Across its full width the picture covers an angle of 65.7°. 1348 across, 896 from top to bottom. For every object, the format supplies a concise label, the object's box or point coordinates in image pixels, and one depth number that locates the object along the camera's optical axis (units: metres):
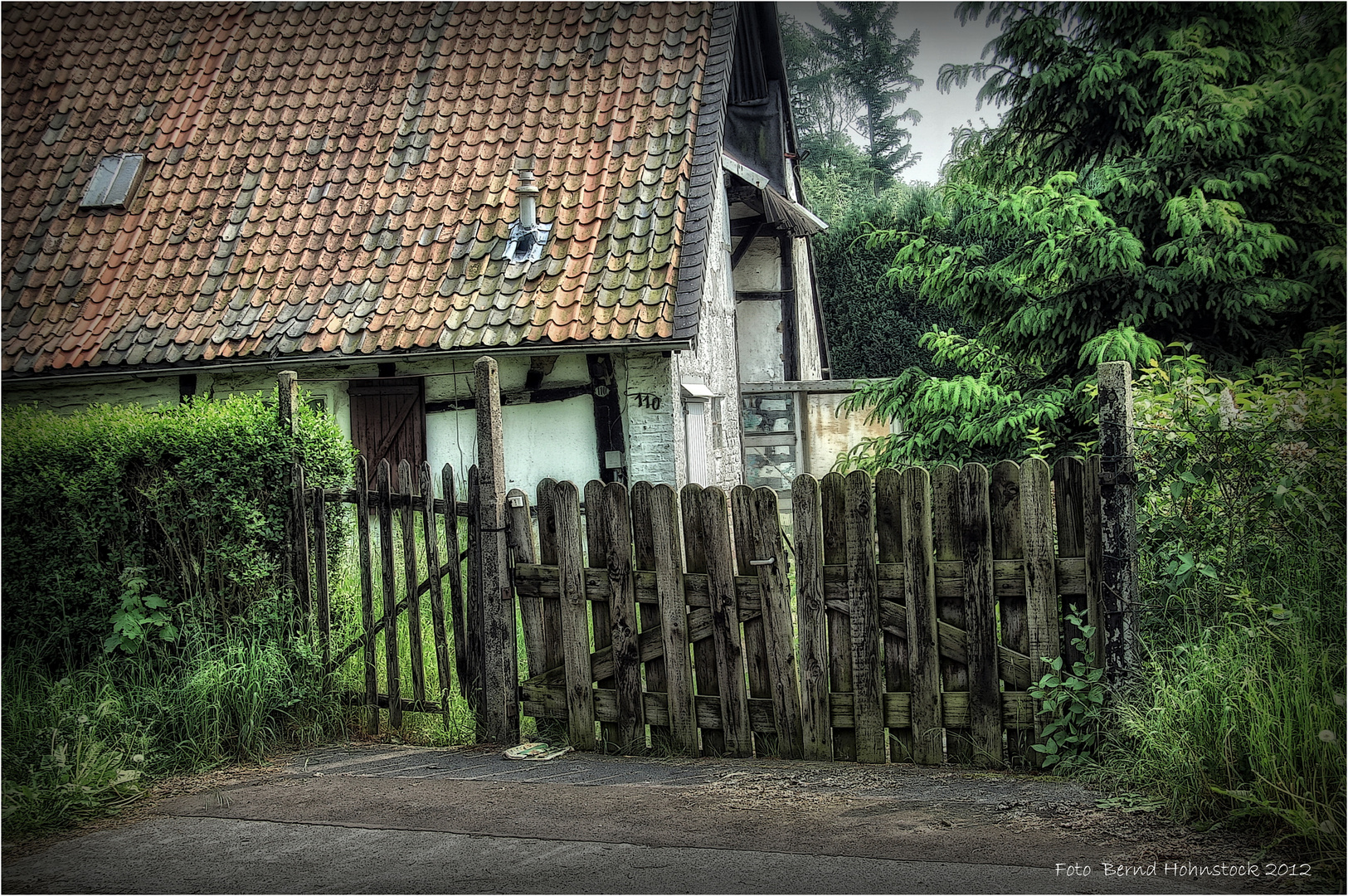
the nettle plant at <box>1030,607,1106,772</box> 4.32
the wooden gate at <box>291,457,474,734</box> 5.39
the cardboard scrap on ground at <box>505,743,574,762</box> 5.06
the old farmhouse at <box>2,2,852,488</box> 8.87
